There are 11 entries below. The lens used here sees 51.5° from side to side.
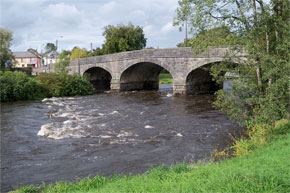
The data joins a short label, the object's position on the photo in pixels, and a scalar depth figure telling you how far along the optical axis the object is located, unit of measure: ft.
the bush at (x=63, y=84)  88.04
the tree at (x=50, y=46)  485.15
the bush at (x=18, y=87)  75.63
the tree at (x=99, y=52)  171.83
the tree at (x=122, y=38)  155.22
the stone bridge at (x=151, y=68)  76.64
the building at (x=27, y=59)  254.47
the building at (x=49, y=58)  276.29
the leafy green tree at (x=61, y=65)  102.41
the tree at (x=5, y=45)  137.28
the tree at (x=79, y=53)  190.80
